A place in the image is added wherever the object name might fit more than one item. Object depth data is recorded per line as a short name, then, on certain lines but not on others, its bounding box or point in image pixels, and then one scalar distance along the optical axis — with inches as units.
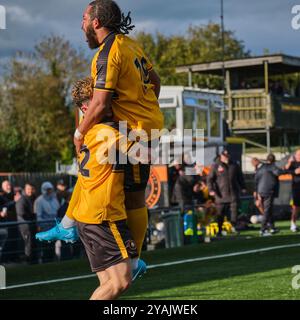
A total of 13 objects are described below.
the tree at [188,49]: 2388.0
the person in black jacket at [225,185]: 804.0
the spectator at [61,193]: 723.5
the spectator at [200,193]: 855.1
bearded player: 230.1
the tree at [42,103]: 2161.7
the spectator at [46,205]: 683.4
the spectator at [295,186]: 775.0
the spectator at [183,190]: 800.9
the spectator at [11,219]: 577.9
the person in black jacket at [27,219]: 588.3
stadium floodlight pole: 1332.2
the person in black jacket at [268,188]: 761.6
